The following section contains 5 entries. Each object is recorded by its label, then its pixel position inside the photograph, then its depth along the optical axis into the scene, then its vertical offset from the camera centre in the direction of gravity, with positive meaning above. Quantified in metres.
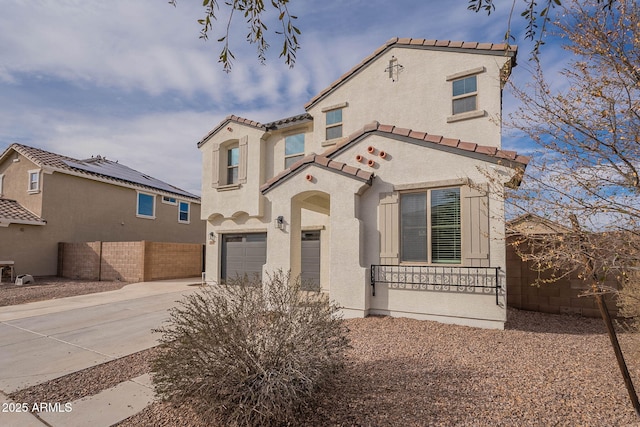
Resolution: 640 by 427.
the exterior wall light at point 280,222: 9.28 +0.34
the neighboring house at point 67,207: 17.03 +1.54
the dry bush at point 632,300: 4.70 -0.95
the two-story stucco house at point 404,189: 7.34 +1.19
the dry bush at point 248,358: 3.25 -1.35
